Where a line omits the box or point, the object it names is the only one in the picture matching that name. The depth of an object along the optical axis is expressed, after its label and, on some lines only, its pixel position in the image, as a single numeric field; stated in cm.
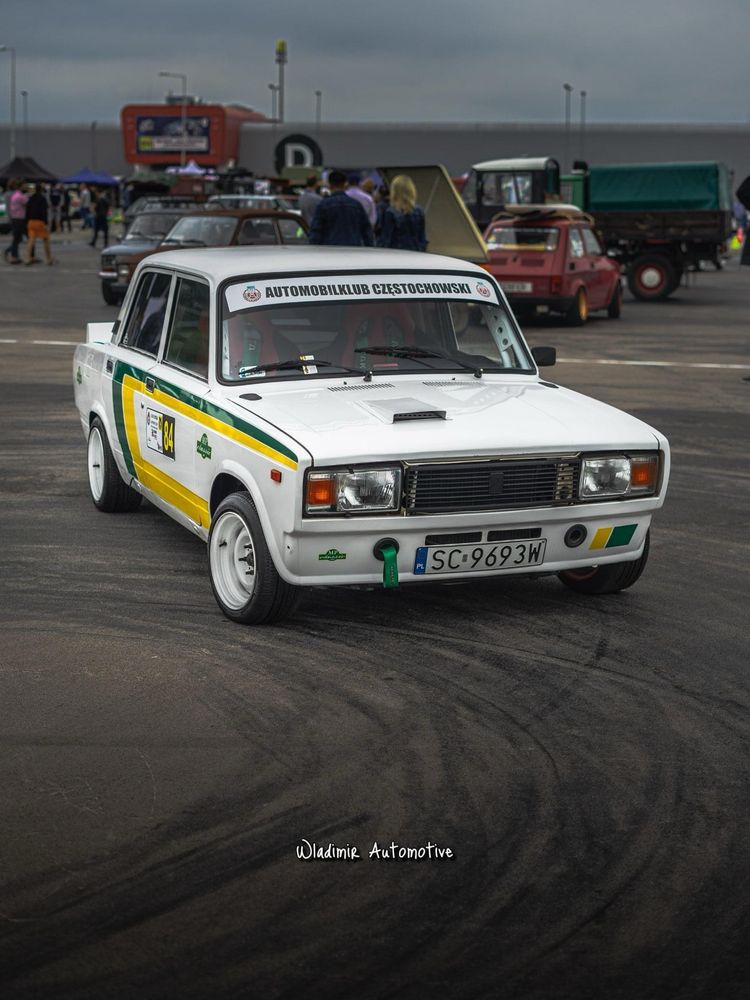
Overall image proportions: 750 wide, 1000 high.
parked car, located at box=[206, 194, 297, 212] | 3192
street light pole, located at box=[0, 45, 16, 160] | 9425
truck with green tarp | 2667
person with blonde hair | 1667
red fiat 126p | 2100
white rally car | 589
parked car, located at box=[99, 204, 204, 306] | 2330
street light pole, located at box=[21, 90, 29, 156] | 10219
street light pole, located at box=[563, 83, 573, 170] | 9028
